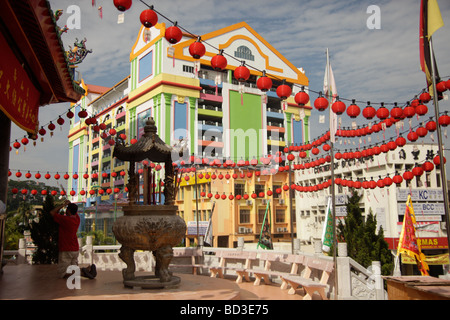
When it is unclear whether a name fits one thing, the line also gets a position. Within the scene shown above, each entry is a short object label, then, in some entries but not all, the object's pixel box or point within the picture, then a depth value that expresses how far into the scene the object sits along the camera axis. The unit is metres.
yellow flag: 6.85
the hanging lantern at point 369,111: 10.47
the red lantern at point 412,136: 11.55
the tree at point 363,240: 18.89
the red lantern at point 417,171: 12.97
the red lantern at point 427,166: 12.99
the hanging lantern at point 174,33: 7.23
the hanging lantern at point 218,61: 7.95
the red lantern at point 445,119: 10.09
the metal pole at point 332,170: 8.45
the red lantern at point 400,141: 12.50
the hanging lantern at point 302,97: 9.16
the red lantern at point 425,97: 9.68
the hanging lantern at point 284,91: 8.60
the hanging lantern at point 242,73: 8.29
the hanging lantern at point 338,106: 9.46
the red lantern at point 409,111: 10.37
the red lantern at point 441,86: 8.85
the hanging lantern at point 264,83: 8.46
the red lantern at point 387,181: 14.56
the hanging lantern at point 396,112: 10.46
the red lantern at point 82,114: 12.36
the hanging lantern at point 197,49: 7.63
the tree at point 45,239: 12.12
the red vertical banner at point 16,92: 5.76
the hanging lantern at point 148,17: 6.95
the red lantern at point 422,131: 11.30
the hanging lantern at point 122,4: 6.28
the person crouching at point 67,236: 8.06
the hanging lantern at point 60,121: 12.42
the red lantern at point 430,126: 10.86
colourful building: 34.06
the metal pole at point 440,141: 6.25
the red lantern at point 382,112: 10.46
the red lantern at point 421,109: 10.23
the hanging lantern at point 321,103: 9.37
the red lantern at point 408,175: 13.45
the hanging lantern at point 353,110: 10.23
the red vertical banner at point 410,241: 13.32
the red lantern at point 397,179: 14.51
